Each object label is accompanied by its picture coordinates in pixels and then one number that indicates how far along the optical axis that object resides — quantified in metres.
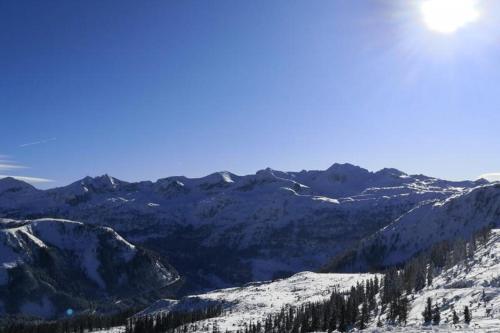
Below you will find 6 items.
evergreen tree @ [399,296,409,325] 118.50
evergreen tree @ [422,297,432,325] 107.19
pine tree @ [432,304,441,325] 103.64
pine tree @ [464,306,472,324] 96.38
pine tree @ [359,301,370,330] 134.12
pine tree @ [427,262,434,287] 182.29
